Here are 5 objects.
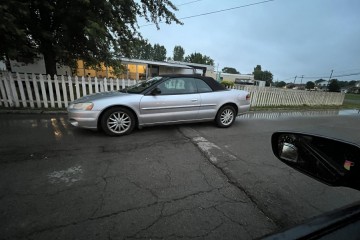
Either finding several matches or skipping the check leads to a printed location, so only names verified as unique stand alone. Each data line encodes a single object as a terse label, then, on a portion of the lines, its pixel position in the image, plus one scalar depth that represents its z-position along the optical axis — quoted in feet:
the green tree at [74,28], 20.67
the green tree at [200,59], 241.35
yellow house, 72.05
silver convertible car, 14.49
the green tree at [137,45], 31.88
